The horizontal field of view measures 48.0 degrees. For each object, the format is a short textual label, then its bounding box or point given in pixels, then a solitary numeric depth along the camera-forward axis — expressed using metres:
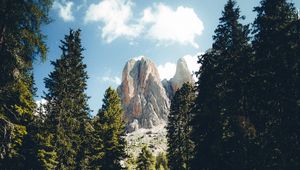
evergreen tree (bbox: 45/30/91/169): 29.77
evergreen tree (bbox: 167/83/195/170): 44.62
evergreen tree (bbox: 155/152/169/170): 93.36
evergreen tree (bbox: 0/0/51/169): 17.23
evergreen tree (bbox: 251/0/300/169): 20.28
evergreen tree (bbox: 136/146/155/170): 63.19
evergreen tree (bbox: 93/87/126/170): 38.44
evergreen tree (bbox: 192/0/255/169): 23.38
